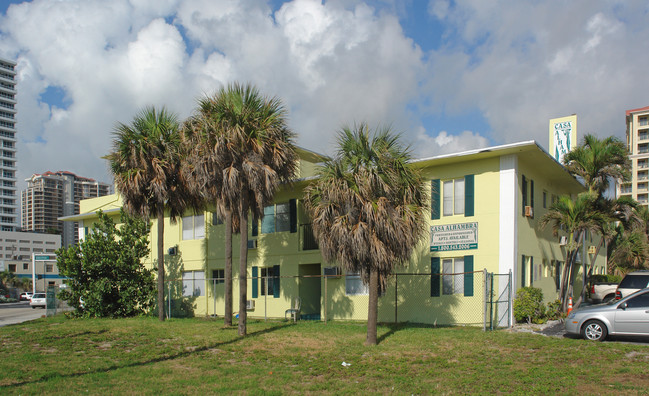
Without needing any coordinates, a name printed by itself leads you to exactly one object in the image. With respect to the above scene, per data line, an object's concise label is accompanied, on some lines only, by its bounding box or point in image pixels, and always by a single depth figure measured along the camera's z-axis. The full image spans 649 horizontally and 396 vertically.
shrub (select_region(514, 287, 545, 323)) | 17.03
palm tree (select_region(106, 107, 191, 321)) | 19.70
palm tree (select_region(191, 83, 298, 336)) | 15.71
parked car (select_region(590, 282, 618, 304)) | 22.34
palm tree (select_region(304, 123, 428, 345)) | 13.80
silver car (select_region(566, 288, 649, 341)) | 12.98
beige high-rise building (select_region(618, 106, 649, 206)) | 91.00
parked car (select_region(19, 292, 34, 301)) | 59.31
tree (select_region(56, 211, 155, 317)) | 23.69
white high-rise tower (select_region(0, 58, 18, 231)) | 129.25
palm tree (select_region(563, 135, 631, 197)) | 20.52
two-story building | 17.66
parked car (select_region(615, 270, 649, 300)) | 18.20
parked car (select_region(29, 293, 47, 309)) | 40.91
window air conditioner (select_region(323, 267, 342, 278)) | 21.12
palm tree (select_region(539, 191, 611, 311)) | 19.61
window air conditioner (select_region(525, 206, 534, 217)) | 18.72
